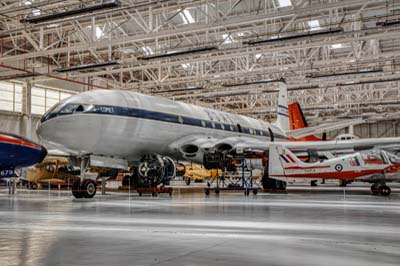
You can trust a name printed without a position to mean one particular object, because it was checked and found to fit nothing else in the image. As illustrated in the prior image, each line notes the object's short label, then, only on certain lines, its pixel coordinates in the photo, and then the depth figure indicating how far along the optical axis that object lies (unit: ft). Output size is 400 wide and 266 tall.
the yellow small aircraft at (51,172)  97.40
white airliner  52.44
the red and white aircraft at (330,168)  62.80
